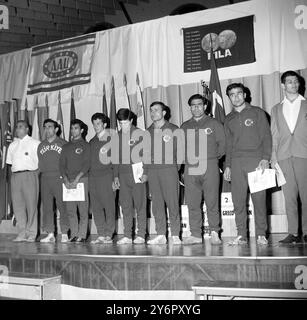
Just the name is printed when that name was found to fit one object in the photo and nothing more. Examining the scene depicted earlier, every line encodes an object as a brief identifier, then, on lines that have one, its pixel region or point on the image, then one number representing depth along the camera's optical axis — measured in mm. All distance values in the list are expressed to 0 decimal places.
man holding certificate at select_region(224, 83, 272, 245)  3529
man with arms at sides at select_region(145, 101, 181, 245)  3826
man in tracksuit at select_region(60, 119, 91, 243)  4277
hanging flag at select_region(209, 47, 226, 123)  4504
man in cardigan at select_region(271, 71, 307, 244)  3480
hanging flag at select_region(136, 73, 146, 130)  4918
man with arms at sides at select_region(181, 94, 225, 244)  3691
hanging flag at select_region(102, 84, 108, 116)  5211
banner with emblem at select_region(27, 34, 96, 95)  5398
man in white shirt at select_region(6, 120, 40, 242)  4562
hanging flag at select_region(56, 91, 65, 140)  5523
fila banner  4438
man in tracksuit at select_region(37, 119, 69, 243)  4453
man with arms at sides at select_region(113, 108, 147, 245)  4008
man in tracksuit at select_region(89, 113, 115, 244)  4180
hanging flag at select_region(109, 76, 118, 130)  5098
